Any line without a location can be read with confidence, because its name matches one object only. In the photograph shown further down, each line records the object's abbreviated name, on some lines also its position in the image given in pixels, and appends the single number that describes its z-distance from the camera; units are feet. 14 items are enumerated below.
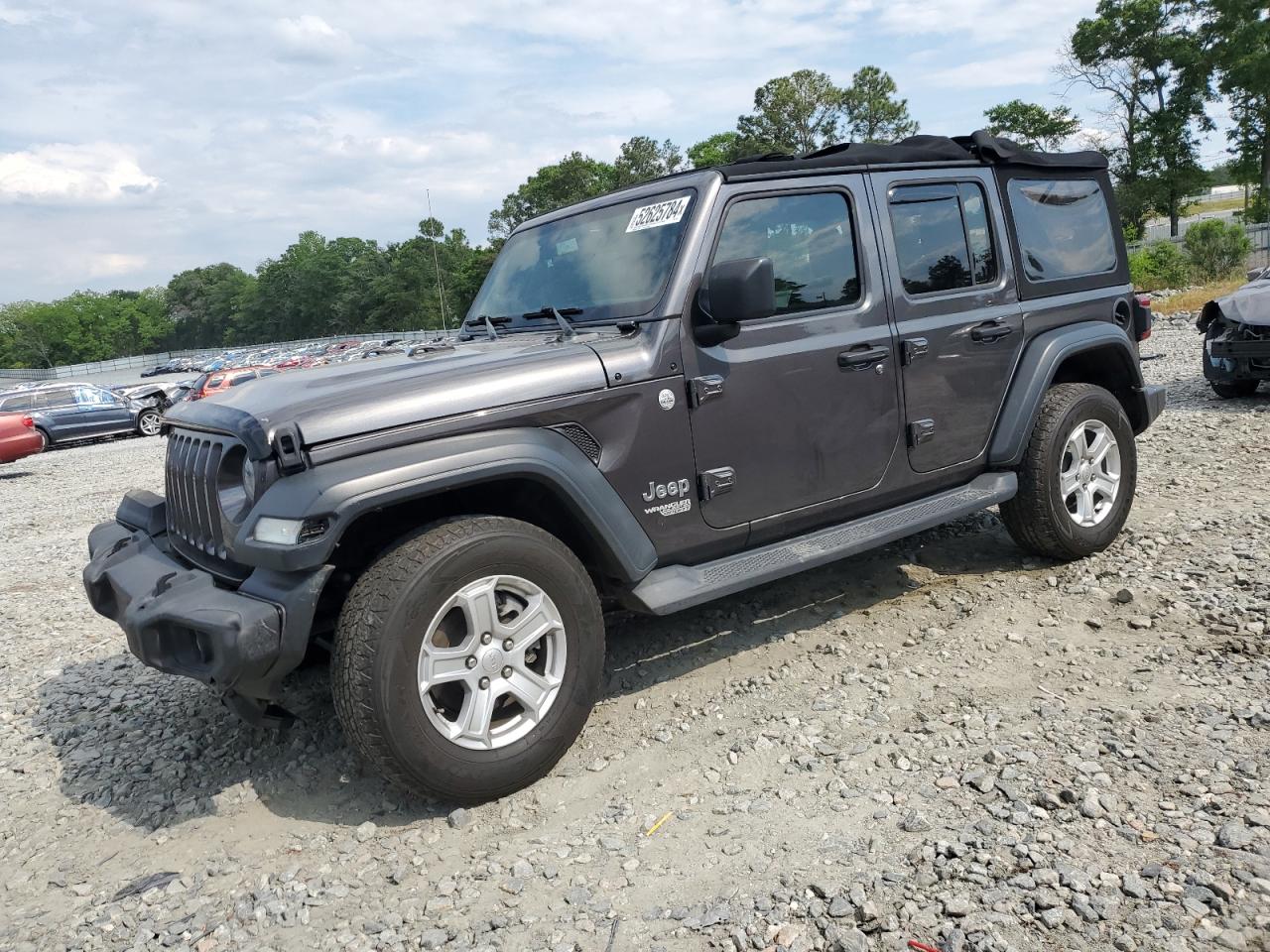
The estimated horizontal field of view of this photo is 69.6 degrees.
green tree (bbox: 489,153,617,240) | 217.77
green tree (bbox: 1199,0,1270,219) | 123.44
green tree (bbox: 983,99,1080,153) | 174.19
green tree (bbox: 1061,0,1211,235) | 137.28
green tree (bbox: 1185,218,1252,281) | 84.79
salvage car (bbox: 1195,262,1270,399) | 29.60
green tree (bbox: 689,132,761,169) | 202.03
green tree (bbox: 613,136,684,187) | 220.84
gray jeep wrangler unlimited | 9.55
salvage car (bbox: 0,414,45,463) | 48.65
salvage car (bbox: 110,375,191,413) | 79.20
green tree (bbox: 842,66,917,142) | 197.36
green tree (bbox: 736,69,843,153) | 188.65
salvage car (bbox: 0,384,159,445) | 66.49
